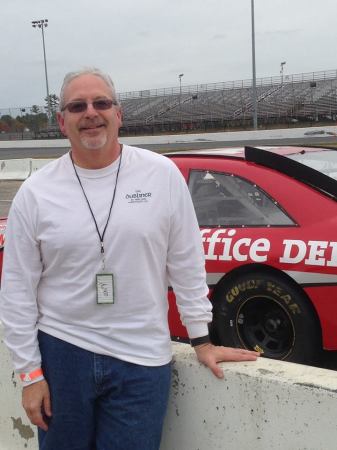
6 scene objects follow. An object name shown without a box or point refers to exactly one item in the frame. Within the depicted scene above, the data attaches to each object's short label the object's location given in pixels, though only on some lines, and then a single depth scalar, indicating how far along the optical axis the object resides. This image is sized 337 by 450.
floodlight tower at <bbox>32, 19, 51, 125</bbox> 54.03
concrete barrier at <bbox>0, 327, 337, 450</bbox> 1.77
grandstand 50.78
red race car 3.45
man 1.83
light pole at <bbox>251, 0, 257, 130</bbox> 34.37
